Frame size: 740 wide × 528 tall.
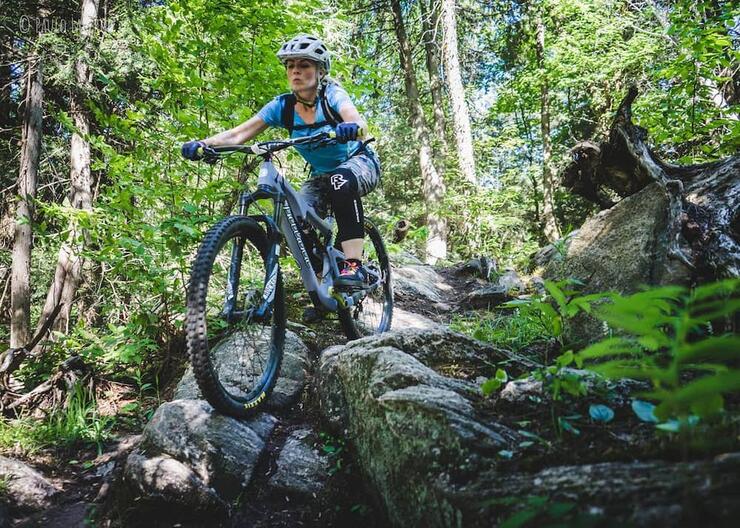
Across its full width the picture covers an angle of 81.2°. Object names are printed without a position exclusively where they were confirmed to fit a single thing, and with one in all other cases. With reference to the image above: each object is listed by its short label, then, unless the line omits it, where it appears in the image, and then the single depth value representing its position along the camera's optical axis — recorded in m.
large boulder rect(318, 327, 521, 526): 1.50
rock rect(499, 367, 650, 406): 1.75
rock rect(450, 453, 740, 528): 0.81
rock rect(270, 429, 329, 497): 2.27
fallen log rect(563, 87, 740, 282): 2.90
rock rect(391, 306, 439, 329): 5.46
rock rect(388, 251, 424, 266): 9.78
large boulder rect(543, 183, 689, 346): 3.20
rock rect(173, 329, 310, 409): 3.19
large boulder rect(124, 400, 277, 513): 2.14
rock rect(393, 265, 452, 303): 7.21
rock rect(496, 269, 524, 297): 6.66
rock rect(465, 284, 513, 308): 6.34
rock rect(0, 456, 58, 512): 2.40
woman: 3.52
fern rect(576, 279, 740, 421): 0.83
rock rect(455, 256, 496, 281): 8.93
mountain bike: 2.38
